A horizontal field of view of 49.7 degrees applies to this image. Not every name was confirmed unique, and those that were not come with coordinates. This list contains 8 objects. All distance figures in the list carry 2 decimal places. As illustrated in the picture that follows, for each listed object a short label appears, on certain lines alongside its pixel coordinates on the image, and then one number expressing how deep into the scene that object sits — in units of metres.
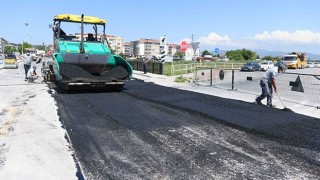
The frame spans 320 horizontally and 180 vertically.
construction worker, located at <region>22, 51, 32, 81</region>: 18.59
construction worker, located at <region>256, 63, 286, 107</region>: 11.47
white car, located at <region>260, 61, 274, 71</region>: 41.21
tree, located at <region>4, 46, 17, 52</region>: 160.26
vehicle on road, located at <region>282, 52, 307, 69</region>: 45.00
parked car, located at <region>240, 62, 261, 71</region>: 38.09
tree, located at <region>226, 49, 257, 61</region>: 85.12
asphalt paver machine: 13.28
